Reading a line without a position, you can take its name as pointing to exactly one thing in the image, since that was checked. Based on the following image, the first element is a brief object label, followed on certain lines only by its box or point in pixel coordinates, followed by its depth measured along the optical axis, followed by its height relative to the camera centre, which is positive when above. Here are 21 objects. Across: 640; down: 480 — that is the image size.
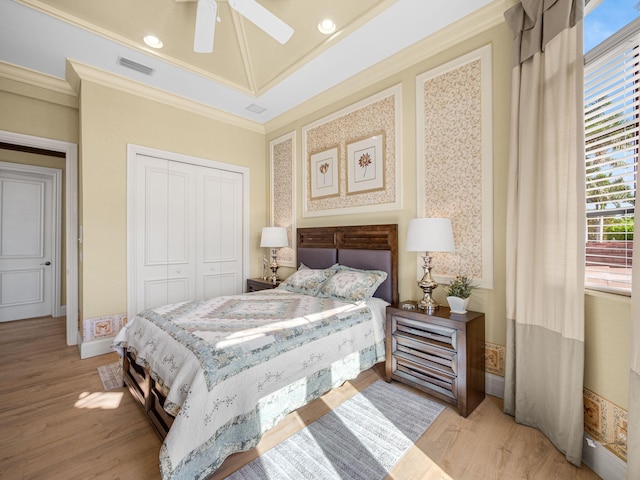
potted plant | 2.16 -0.42
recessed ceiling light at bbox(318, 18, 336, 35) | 2.48 +1.87
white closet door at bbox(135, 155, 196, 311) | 3.45 +0.09
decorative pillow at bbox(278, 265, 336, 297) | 3.03 -0.45
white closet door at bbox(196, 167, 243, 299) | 3.96 +0.09
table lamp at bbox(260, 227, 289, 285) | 3.84 +0.02
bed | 1.39 -0.70
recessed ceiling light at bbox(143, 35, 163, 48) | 2.68 +1.88
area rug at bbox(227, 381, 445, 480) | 1.51 -1.21
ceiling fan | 1.90 +1.53
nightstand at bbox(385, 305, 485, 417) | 2.00 -0.86
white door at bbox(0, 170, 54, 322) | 4.25 -0.08
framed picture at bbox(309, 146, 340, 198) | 3.52 +0.84
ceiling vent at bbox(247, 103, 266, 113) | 3.96 +1.83
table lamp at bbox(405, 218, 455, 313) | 2.21 +0.01
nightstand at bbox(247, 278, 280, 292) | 3.71 -0.59
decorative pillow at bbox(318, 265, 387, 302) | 2.63 -0.43
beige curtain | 1.59 +0.09
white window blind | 1.50 +0.48
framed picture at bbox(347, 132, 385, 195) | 3.06 +0.83
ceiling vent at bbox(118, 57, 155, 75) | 2.95 +1.83
